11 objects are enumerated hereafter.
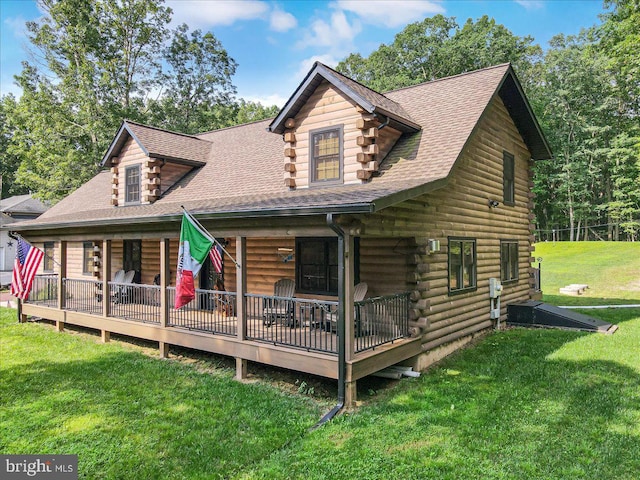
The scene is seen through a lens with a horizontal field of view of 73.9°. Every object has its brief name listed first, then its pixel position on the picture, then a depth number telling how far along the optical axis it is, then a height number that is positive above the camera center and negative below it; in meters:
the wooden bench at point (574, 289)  18.50 -1.82
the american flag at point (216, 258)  9.13 -0.19
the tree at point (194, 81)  29.31 +12.20
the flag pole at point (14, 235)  13.79 +0.48
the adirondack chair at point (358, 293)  8.51 -0.91
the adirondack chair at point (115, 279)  14.15 -1.01
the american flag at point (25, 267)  12.35 -0.51
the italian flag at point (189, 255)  7.75 -0.11
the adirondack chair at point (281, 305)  8.61 -1.23
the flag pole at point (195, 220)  7.92 +0.54
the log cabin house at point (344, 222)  7.33 +0.55
